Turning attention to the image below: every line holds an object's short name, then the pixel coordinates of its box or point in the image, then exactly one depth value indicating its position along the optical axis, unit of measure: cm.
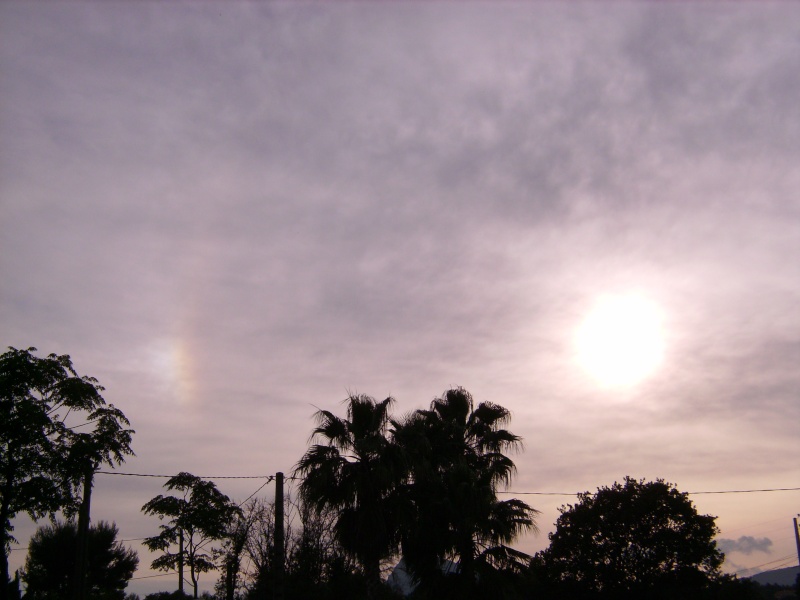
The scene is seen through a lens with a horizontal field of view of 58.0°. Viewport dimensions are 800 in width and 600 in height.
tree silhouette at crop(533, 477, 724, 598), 3931
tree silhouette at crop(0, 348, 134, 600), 2316
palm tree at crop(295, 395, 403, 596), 2548
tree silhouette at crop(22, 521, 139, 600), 5138
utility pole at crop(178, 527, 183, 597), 4138
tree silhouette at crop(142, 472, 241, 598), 4125
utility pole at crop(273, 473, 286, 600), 2094
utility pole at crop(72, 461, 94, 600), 2531
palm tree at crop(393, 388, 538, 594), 2748
